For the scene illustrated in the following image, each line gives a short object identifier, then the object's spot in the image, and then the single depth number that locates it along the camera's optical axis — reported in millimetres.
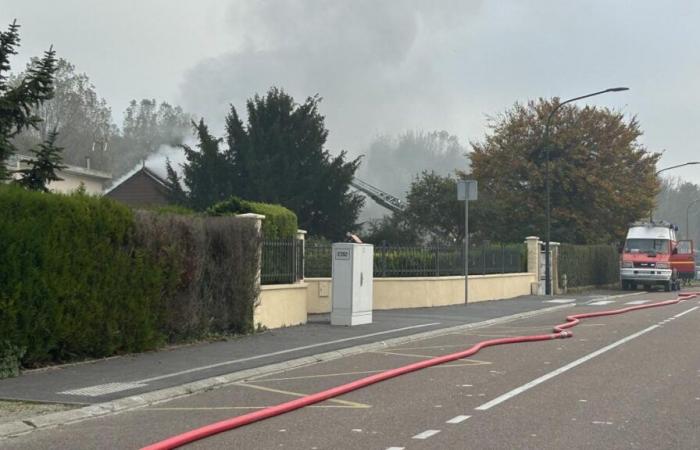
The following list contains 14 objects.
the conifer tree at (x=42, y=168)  17672
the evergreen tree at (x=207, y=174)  45000
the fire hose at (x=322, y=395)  7999
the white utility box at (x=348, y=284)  19469
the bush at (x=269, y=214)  20141
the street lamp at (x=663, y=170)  48428
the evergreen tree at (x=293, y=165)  44375
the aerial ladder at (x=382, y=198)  60500
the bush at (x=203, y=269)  14992
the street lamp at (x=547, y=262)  35125
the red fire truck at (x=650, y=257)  43344
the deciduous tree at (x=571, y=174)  50062
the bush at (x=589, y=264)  40531
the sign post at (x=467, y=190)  25766
